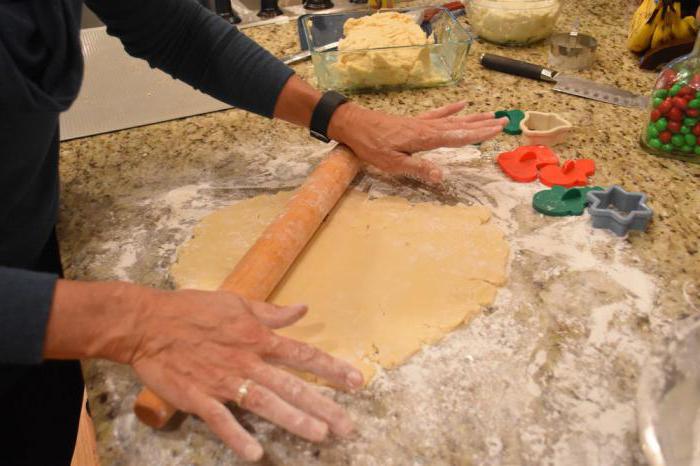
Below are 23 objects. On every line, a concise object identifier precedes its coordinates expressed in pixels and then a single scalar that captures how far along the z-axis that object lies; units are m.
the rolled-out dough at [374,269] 0.85
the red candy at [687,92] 1.13
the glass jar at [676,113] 1.14
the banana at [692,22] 1.49
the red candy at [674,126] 1.19
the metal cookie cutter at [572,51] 1.58
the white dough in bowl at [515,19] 1.66
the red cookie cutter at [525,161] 1.17
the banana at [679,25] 1.50
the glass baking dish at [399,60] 1.47
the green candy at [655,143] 1.24
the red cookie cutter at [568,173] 1.15
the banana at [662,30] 1.53
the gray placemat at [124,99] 1.45
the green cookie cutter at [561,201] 1.06
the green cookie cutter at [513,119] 1.32
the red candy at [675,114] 1.16
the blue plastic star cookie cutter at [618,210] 1.01
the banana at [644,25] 1.58
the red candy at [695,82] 1.13
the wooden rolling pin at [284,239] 0.71
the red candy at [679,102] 1.14
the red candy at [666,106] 1.17
